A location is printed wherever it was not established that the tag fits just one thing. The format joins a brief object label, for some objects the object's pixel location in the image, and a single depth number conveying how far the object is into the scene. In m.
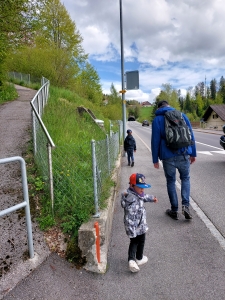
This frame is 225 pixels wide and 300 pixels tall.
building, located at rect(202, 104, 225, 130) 44.44
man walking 3.70
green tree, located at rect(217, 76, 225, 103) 107.72
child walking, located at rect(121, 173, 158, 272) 2.63
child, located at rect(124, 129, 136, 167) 8.88
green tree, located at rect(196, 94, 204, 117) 89.38
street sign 11.23
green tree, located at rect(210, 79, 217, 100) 111.31
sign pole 11.68
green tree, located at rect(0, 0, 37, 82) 8.82
